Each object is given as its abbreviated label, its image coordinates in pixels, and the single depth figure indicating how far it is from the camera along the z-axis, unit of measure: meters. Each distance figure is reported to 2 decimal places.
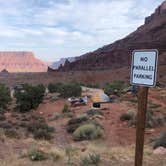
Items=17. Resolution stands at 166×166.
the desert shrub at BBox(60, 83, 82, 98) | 20.79
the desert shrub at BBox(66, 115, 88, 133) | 10.72
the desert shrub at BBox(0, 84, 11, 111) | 17.23
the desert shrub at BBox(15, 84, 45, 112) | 17.10
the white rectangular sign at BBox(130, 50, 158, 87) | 2.87
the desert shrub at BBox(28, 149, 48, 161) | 4.89
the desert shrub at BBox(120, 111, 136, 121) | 11.51
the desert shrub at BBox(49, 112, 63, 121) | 13.39
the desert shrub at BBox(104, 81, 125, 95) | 21.49
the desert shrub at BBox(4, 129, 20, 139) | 7.72
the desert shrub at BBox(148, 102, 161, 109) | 14.39
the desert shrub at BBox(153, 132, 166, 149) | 6.54
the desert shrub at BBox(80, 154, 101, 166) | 4.55
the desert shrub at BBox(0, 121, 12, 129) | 10.48
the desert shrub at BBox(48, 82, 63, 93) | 26.51
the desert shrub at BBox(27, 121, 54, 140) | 8.54
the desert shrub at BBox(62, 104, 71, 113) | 14.66
